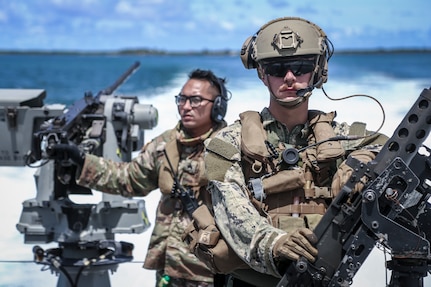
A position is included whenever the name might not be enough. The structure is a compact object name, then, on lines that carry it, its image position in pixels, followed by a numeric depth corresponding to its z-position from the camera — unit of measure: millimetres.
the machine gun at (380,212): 3086
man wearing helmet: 3338
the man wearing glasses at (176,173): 5199
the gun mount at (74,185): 6184
